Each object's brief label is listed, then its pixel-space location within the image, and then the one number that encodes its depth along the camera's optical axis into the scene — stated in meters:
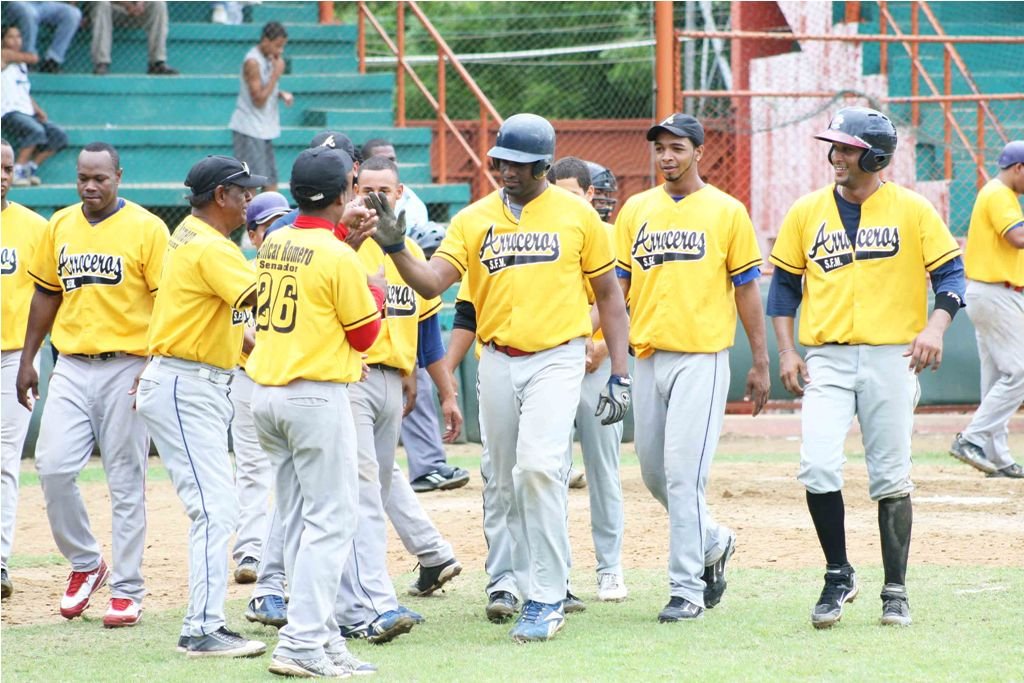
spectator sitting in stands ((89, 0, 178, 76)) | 34.37
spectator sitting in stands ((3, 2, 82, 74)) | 31.70
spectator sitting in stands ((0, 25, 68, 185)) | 30.25
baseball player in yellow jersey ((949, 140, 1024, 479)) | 22.11
